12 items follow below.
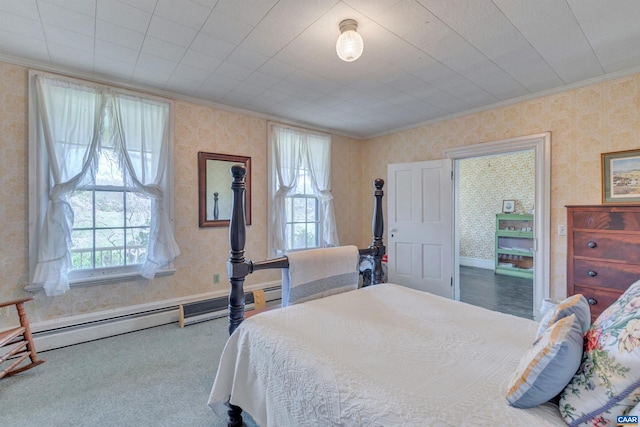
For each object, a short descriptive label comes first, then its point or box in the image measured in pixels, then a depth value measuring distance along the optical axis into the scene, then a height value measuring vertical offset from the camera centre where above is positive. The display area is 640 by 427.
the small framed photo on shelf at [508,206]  6.00 +0.17
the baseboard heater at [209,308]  3.14 -1.06
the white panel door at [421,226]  3.80 -0.15
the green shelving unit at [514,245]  5.68 -0.62
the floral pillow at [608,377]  0.73 -0.43
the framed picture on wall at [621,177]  2.57 +0.34
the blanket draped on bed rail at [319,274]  1.87 -0.41
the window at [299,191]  3.96 +0.35
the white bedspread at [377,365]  0.87 -0.57
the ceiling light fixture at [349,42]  1.86 +1.12
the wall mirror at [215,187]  3.40 +0.34
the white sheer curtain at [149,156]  2.89 +0.61
